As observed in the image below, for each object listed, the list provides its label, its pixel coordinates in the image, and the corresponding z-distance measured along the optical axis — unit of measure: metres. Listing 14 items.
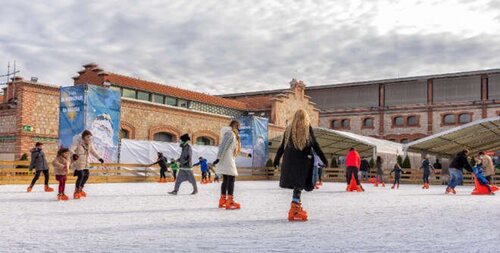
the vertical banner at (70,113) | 21.84
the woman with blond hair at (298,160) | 8.08
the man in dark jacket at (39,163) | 15.29
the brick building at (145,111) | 24.83
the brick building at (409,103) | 43.22
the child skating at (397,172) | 23.23
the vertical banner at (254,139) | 31.67
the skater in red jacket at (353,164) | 18.30
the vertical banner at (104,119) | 22.05
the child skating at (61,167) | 11.90
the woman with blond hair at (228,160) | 10.02
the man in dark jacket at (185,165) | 13.53
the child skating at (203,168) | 24.90
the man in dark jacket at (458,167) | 16.61
